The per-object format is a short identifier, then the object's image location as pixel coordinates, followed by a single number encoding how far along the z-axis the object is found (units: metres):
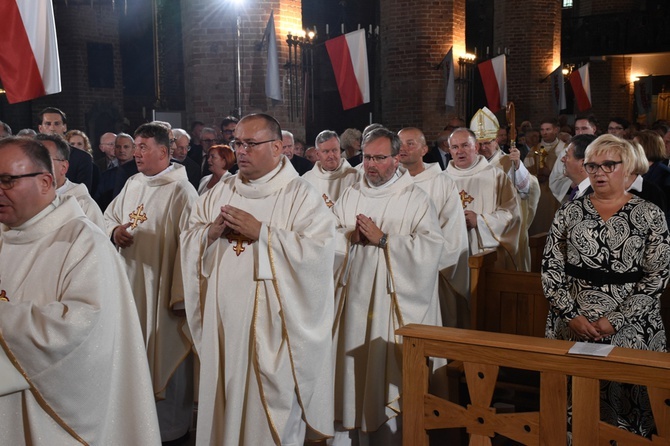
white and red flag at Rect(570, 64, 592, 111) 18.89
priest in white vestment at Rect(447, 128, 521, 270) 6.79
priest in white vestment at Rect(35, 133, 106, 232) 4.60
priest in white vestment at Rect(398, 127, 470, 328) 5.79
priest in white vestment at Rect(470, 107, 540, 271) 7.68
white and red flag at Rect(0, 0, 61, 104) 5.70
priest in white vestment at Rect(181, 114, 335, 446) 4.11
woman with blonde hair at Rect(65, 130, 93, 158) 7.69
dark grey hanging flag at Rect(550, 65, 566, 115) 19.03
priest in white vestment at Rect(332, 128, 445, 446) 4.82
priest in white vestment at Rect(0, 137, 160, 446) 2.77
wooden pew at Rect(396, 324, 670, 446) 3.09
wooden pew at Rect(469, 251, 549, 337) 5.09
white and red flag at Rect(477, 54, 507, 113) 15.21
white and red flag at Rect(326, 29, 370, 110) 11.49
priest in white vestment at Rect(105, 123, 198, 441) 5.26
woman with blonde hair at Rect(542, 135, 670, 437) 3.87
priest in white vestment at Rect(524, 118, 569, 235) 10.58
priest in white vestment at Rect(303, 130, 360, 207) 7.46
